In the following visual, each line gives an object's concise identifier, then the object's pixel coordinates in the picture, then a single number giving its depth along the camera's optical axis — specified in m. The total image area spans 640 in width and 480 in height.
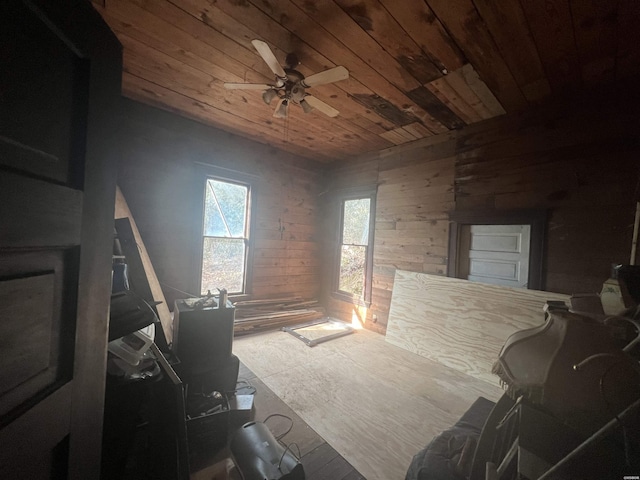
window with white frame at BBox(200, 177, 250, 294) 3.60
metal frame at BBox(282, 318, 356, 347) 3.36
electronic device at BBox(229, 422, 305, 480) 1.27
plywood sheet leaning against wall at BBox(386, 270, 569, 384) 2.51
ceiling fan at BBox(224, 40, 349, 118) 1.81
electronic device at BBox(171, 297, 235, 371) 2.06
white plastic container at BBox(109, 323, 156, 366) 1.33
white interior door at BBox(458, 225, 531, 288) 2.69
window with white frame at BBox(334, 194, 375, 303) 4.18
